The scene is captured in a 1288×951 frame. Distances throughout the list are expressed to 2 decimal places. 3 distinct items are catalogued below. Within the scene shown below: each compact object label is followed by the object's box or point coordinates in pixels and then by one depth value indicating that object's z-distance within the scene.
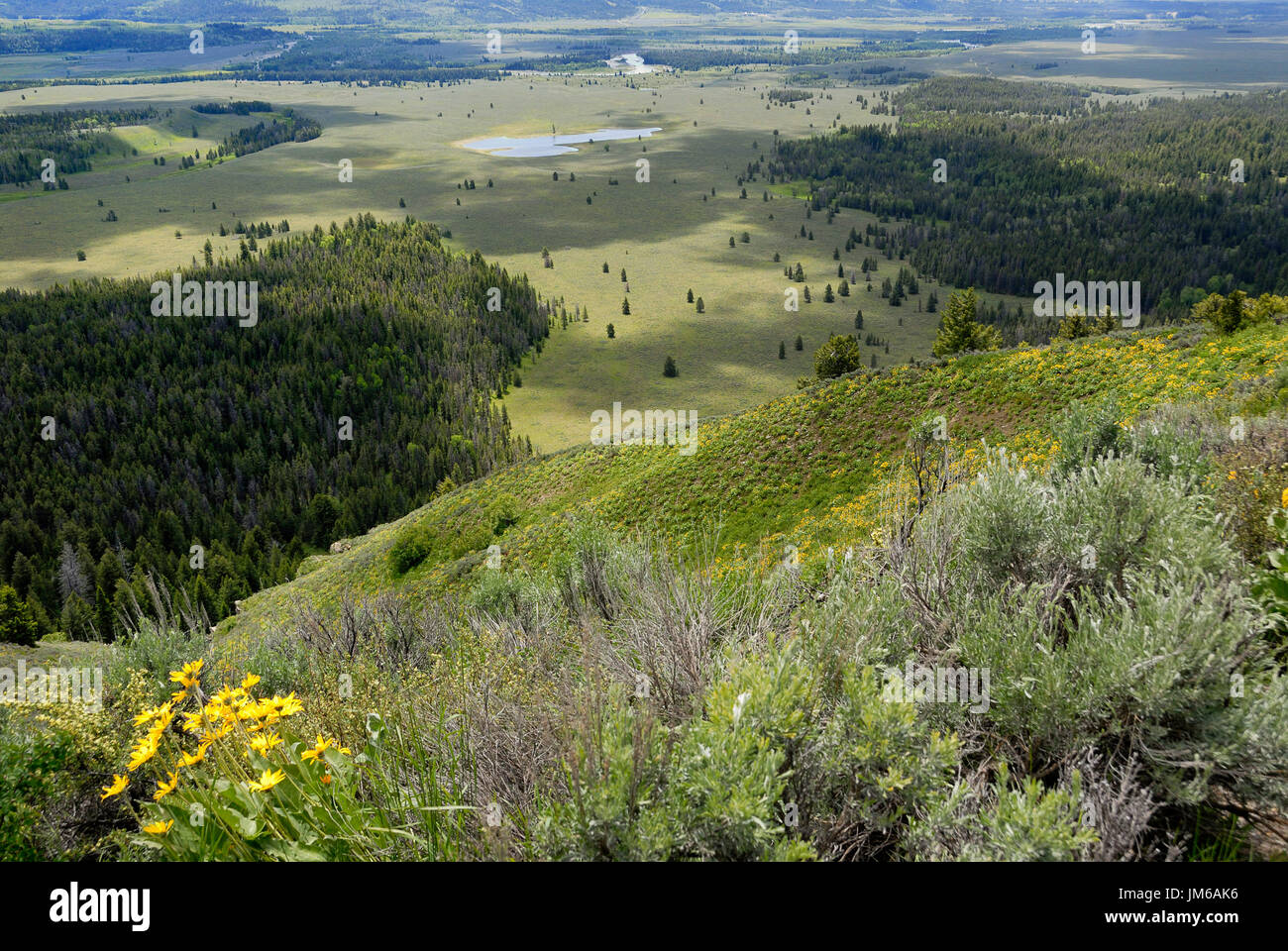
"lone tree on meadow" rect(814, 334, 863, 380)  47.59
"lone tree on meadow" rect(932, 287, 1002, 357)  50.62
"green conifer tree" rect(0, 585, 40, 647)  52.48
